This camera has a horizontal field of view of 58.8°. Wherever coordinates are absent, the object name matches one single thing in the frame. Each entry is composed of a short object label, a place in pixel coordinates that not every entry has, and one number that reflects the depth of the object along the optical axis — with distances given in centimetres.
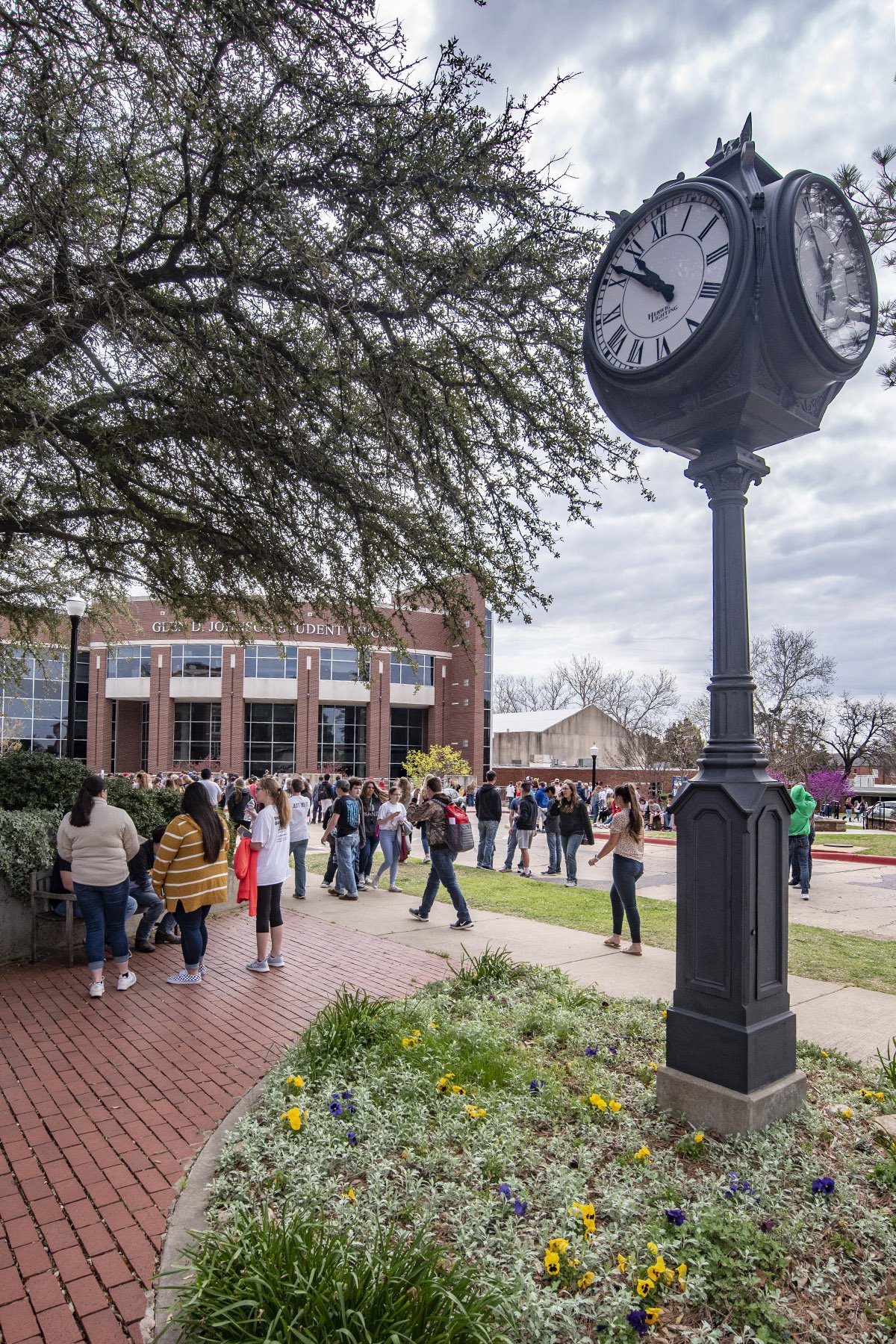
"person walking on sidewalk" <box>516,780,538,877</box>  1433
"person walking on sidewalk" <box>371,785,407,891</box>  1155
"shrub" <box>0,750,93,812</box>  904
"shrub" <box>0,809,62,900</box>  716
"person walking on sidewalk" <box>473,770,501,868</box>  1478
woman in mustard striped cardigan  657
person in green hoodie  1174
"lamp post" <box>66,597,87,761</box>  1306
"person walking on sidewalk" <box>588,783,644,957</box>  760
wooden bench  709
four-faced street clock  340
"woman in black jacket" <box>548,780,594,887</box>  1287
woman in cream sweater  623
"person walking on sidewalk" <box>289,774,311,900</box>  1088
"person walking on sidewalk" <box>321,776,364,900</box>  1080
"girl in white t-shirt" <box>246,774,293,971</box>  690
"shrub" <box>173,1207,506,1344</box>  216
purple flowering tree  3850
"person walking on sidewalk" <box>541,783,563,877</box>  1438
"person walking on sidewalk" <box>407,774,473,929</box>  871
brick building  5041
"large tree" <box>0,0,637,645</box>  487
